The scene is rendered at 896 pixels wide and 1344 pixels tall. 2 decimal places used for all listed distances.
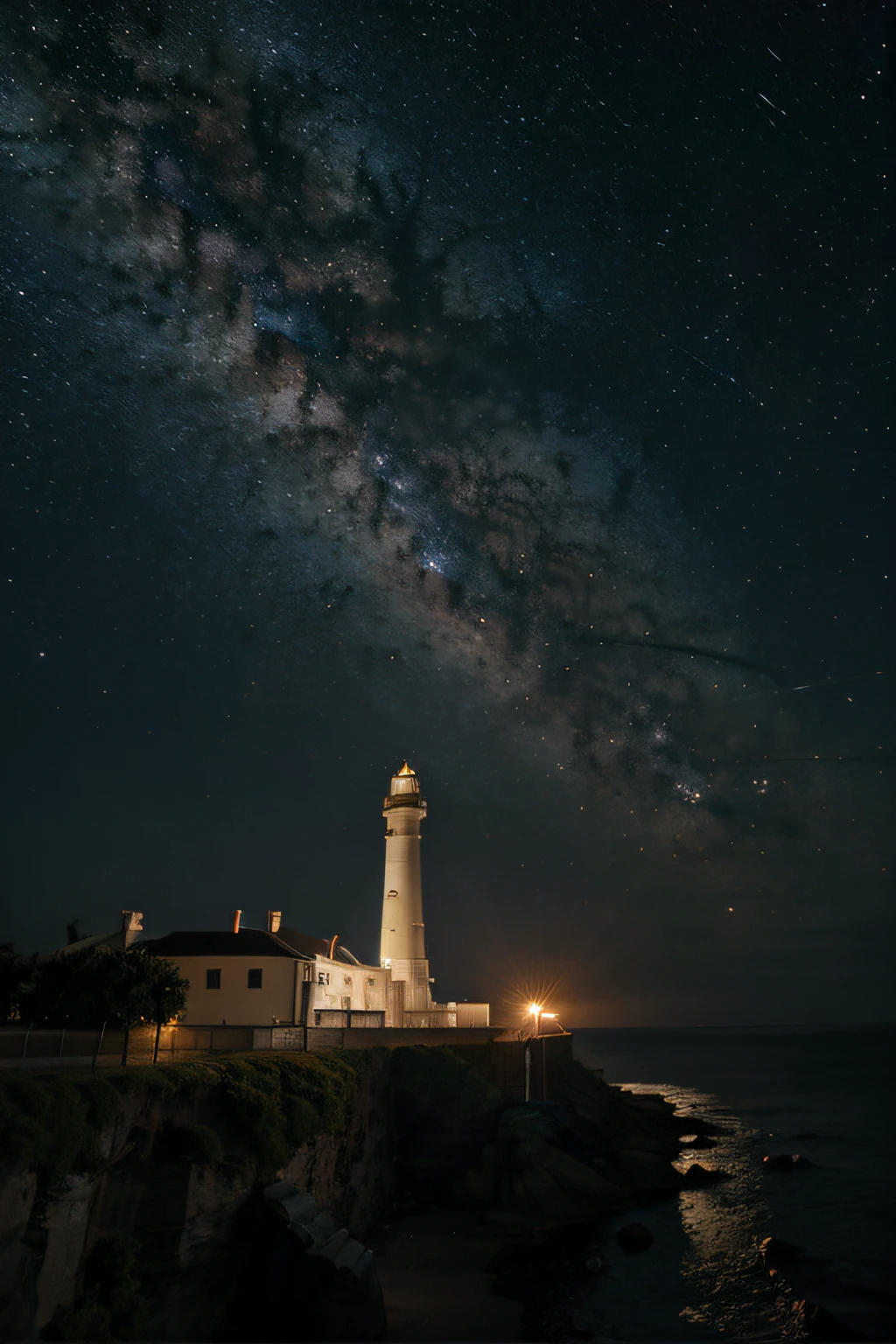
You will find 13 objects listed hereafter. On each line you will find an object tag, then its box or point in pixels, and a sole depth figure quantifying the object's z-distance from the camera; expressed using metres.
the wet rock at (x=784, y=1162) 50.53
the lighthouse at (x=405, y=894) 56.12
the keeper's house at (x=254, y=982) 43.91
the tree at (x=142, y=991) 31.03
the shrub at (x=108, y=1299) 15.32
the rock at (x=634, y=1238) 31.28
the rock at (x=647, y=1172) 41.75
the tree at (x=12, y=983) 36.19
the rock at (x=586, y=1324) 23.65
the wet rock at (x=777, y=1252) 31.45
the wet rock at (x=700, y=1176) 44.03
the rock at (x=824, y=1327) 24.23
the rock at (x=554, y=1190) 35.03
